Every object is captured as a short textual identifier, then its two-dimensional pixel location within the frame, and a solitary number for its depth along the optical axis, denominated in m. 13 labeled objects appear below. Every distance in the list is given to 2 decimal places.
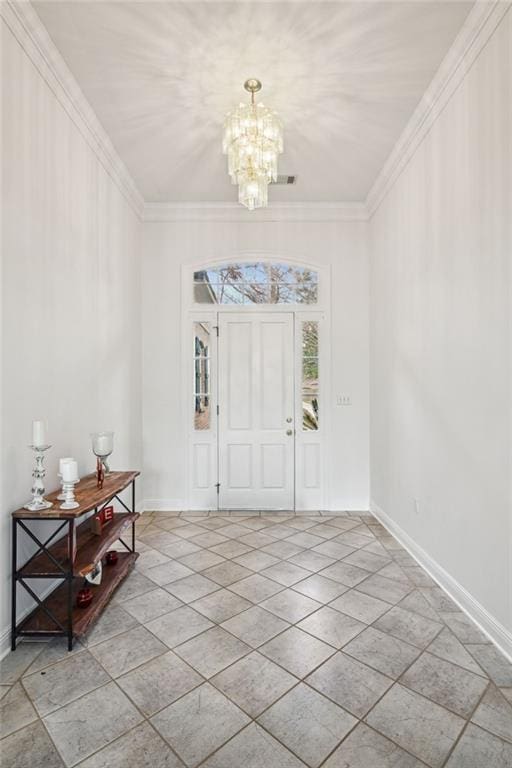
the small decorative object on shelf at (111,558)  3.02
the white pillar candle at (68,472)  2.35
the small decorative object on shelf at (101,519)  2.79
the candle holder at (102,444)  2.90
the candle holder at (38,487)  2.23
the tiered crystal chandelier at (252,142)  2.71
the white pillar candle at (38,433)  2.24
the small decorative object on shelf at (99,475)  2.82
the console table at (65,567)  2.17
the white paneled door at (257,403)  4.70
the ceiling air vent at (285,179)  4.05
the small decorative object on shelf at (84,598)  2.43
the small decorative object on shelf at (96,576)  2.58
